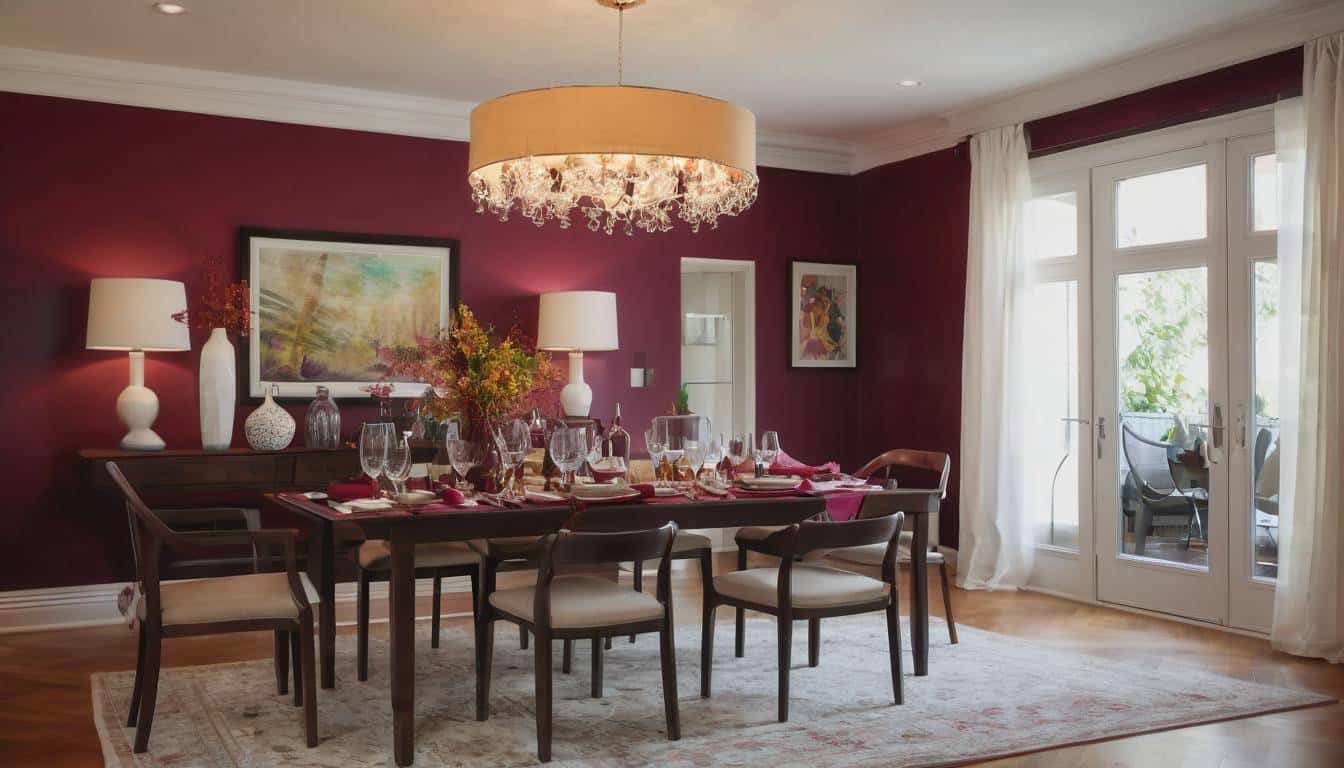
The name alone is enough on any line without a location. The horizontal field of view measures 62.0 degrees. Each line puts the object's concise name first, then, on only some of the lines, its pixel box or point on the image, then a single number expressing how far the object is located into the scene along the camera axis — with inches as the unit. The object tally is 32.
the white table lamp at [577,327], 254.8
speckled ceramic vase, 224.5
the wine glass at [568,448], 155.8
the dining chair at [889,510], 170.2
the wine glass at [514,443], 154.9
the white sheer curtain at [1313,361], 189.6
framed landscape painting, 239.9
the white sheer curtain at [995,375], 254.4
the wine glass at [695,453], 167.8
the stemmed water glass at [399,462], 148.6
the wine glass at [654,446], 168.4
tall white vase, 221.8
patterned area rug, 139.3
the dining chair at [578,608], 133.4
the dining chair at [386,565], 171.3
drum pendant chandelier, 152.2
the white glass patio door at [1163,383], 216.4
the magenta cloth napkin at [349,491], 150.7
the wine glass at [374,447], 147.6
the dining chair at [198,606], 137.4
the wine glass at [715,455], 172.4
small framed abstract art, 305.6
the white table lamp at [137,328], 212.2
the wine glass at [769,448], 177.0
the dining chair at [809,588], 147.3
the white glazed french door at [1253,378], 207.2
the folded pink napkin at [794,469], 181.8
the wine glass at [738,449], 171.6
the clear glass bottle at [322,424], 231.8
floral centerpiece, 155.5
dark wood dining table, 135.5
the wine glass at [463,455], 152.0
